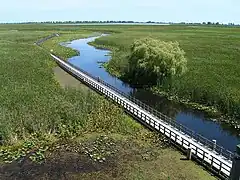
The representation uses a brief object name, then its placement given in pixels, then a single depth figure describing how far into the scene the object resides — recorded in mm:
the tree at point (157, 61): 31321
